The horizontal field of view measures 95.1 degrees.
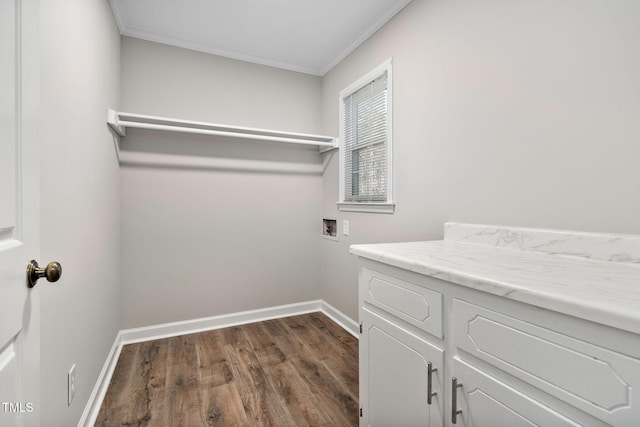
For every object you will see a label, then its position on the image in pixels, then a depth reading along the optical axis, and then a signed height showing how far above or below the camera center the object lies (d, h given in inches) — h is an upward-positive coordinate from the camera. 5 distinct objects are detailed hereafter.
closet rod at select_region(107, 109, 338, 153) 77.3 +26.3
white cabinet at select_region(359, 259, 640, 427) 22.6 -15.1
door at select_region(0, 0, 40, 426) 22.6 +0.1
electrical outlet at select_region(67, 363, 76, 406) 47.8 -28.7
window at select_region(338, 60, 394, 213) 82.6 +21.4
